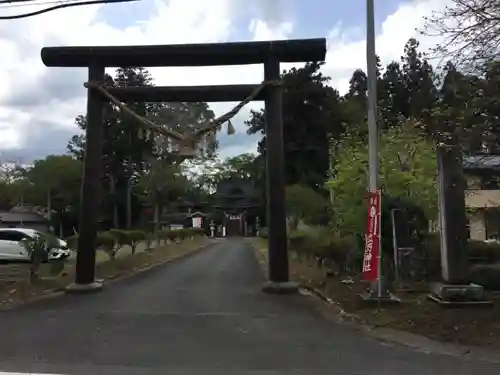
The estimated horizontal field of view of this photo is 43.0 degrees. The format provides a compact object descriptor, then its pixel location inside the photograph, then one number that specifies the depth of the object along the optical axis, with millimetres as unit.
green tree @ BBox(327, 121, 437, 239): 22531
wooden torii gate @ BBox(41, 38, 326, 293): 15812
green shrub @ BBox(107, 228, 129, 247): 25906
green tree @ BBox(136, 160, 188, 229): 59781
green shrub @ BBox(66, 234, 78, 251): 25150
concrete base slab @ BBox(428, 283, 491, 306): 11586
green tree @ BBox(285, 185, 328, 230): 36744
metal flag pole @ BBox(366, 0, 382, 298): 12477
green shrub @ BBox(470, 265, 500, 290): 14086
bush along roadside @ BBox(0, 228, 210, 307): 16297
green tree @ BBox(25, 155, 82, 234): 64062
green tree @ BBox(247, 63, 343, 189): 52812
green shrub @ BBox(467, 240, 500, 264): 17031
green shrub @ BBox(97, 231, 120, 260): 24125
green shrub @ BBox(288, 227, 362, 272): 17844
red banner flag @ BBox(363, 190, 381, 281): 12070
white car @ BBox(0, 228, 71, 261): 29547
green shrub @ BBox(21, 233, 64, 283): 16781
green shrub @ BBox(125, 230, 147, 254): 29039
